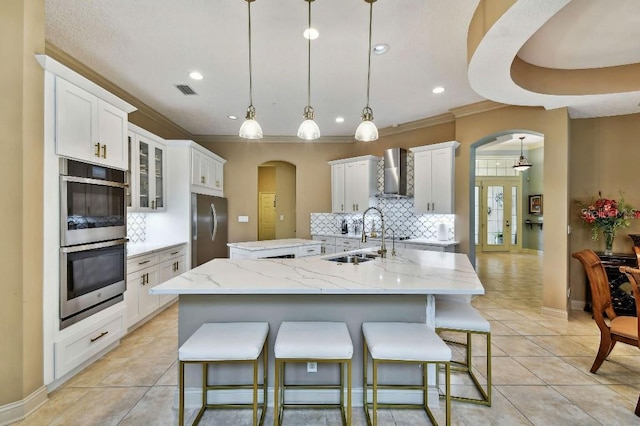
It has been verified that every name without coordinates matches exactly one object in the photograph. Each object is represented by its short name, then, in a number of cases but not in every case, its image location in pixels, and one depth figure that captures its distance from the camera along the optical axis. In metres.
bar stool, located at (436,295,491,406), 2.04
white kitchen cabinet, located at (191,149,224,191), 4.76
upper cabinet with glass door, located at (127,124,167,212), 3.73
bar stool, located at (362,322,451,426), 1.63
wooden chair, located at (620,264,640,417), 1.99
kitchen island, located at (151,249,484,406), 2.04
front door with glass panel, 9.27
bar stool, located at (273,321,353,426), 1.64
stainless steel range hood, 5.17
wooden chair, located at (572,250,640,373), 2.38
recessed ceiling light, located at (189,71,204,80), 3.38
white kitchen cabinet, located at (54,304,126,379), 2.21
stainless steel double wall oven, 2.24
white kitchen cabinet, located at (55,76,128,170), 2.21
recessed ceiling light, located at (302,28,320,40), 2.57
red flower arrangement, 3.65
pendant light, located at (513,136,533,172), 7.03
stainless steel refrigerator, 4.65
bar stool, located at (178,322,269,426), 1.60
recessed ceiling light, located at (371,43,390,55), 2.81
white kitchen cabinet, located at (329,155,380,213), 5.57
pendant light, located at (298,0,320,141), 2.41
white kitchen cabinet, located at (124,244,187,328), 3.21
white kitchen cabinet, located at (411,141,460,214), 4.61
